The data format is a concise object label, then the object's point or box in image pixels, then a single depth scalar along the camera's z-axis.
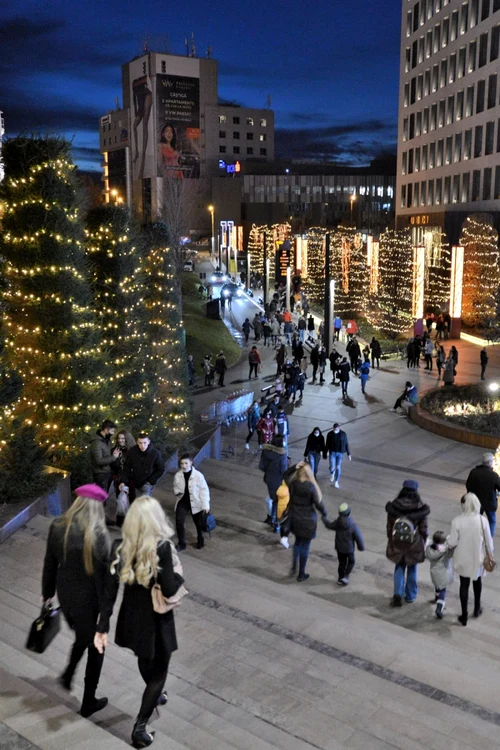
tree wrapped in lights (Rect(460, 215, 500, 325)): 37.16
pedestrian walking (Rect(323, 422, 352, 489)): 12.82
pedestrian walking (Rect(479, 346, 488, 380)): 24.78
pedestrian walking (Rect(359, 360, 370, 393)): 23.80
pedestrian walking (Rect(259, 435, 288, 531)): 9.49
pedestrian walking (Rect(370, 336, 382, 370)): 28.25
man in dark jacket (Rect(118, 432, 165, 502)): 8.48
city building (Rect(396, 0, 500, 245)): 44.25
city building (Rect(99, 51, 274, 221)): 107.25
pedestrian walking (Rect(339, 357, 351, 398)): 22.98
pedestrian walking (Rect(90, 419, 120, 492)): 9.22
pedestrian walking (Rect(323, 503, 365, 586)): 7.79
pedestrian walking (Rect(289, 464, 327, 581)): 7.79
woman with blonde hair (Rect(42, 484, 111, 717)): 4.41
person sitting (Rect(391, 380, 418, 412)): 20.98
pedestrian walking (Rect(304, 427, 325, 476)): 12.82
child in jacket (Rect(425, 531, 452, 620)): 7.11
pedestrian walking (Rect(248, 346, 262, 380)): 26.67
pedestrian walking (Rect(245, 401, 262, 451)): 17.61
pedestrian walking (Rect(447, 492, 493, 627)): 6.87
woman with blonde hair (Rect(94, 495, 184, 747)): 4.12
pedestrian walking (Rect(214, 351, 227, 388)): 26.09
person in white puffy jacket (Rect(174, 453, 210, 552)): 8.13
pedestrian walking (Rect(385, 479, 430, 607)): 7.26
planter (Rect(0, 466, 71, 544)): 8.20
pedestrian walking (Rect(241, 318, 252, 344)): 35.41
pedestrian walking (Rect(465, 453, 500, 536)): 8.46
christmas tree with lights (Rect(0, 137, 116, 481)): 10.84
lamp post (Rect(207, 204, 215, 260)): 88.49
